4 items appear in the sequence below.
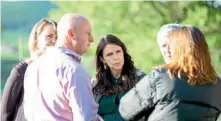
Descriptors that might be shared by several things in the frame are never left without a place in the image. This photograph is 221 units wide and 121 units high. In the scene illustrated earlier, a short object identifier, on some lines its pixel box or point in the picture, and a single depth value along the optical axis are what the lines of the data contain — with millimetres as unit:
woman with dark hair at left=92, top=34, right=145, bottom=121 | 7088
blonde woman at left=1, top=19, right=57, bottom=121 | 6785
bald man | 4820
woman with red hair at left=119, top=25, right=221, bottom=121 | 4750
